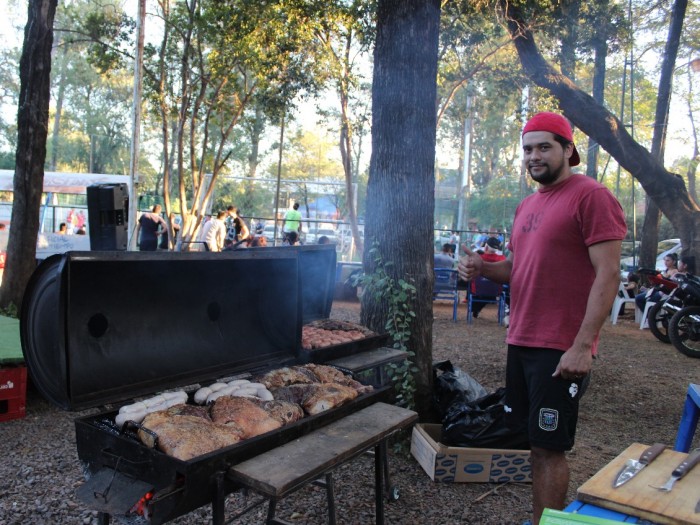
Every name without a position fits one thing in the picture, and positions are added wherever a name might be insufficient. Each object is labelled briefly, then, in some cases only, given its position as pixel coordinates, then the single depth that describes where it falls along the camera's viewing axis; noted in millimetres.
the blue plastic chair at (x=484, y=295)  11141
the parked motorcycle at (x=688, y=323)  9086
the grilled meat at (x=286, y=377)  3227
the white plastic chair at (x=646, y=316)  11157
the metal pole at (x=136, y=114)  13938
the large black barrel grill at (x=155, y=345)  2150
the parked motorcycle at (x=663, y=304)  9725
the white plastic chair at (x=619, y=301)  12387
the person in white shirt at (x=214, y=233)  14219
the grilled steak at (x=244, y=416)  2523
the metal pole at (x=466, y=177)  29516
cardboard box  4012
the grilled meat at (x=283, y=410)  2666
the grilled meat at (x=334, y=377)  3305
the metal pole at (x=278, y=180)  14569
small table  3006
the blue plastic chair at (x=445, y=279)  11863
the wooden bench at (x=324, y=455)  2139
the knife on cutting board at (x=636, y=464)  1934
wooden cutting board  1703
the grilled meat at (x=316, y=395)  2877
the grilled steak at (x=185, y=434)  2182
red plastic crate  4785
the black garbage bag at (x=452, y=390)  4699
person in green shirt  15625
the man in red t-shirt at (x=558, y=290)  2645
